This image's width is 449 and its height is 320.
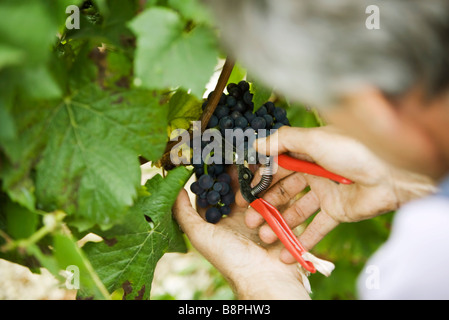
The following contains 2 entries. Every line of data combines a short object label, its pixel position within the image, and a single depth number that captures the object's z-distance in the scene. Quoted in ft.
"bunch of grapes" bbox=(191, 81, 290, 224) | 2.98
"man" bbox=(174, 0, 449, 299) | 1.48
